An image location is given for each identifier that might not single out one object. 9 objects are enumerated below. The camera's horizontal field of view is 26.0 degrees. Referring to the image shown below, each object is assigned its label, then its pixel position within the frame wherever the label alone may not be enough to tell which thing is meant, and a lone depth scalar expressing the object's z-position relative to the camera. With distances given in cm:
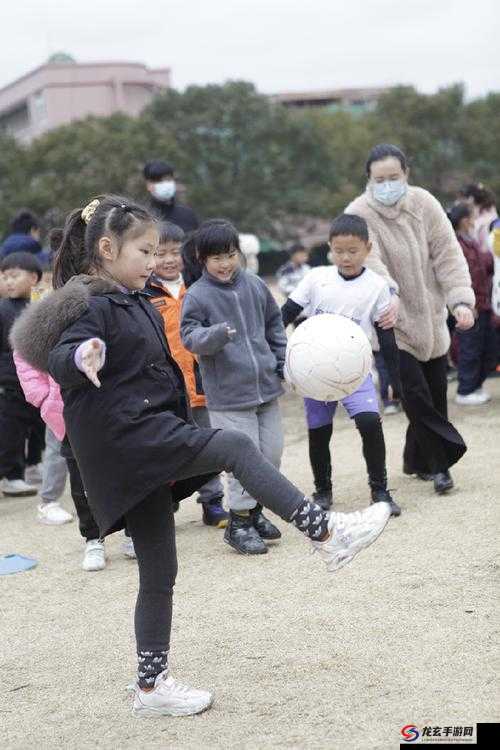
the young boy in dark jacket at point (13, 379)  751
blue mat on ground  582
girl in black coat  342
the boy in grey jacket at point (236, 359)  557
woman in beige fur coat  632
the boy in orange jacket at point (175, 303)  622
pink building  7925
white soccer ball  510
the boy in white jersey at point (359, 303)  594
